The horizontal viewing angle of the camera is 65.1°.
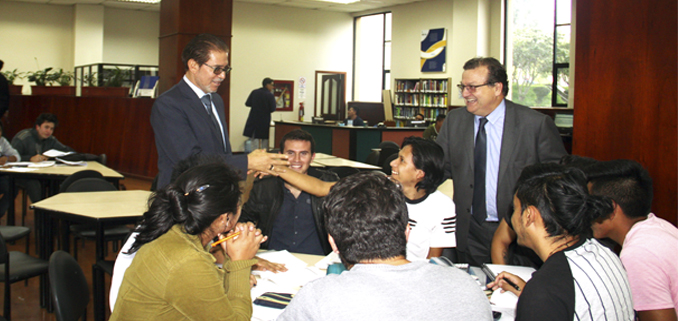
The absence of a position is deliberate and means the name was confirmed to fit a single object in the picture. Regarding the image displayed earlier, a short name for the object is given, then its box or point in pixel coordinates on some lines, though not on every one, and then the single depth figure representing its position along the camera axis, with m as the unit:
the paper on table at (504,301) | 1.83
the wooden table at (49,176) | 5.07
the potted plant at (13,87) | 10.30
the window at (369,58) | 15.30
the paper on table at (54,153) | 5.78
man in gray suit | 2.75
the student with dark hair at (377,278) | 1.13
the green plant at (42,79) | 10.34
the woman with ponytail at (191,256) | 1.54
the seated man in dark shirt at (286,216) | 2.89
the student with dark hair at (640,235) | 1.77
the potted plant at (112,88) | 9.66
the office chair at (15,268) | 2.89
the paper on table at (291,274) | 2.05
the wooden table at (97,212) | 3.31
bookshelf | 13.02
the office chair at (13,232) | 3.70
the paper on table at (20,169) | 5.05
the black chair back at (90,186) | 4.30
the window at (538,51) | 11.13
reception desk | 10.38
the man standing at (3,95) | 4.20
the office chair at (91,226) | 4.14
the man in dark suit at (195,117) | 2.61
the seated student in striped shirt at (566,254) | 1.39
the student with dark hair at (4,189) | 5.30
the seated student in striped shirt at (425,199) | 2.58
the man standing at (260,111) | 11.94
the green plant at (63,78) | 10.36
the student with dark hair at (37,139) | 6.06
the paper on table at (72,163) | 5.68
